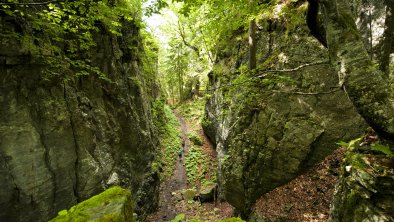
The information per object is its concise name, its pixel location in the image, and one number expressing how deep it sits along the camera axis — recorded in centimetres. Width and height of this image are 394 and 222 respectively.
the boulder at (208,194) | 1444
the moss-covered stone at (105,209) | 316
